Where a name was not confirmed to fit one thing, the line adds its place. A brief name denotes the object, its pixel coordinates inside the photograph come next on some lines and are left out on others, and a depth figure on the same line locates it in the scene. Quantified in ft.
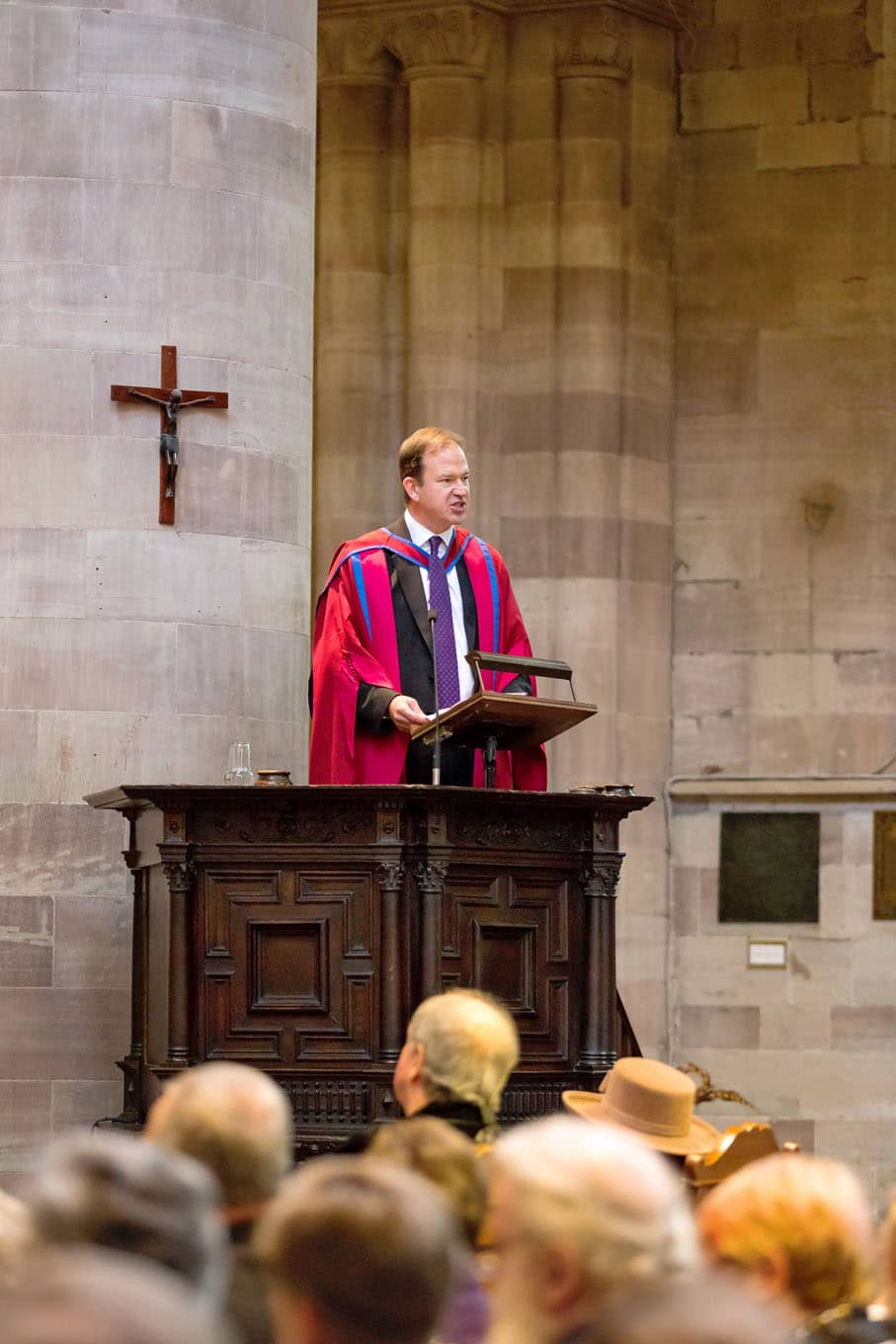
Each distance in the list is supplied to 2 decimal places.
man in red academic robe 51.78
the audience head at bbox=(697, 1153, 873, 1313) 21.53
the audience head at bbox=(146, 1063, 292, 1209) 22.45
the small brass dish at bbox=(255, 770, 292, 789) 48.11
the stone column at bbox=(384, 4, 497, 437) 85.40
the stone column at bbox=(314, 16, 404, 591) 86.63
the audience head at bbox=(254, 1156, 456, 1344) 16.76
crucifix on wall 56.75
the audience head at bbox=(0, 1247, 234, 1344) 13.50
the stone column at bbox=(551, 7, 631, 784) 84.94
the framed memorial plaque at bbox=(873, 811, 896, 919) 83.61
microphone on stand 47.60
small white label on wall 83.71
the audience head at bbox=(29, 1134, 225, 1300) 17.65
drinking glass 53.57
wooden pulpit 47.09
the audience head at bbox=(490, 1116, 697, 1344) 18.60
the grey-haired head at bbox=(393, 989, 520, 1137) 30.91
